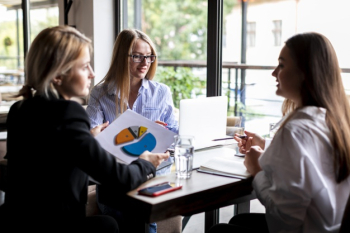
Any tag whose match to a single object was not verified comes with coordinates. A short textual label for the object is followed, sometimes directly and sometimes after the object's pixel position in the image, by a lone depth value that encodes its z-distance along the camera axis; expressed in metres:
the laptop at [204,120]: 2.01
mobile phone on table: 1.38
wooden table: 1.34
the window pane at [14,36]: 4.59
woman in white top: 1.36
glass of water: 1.62
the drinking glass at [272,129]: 2.06
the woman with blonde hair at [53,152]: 1.34
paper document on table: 1.65
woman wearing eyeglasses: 2.39
